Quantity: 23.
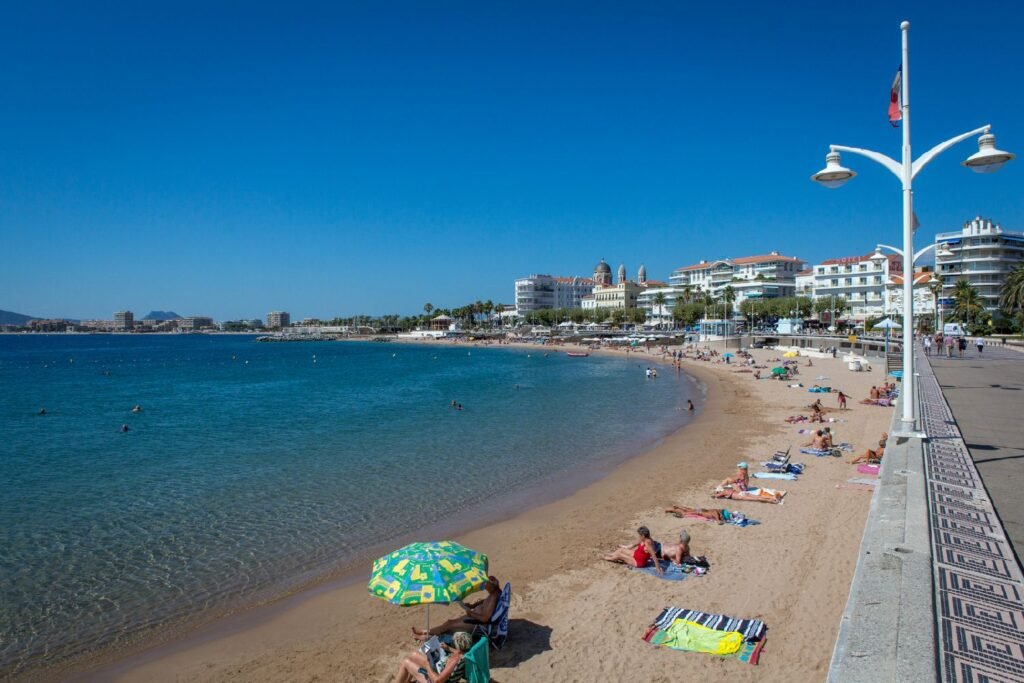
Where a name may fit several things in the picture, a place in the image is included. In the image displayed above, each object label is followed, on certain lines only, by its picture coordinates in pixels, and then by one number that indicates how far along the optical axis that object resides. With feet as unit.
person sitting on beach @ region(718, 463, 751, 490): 45.67
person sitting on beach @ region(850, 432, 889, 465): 50.50
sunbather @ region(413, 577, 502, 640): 24.53
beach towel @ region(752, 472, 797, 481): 48.32
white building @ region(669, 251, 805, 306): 369.09
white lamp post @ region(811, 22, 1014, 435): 32.07
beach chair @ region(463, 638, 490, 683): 20.98
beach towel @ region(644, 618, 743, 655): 22.99
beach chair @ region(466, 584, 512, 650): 24.49
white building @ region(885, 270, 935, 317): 250.08
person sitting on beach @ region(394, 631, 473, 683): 20.74
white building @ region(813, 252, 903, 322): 291.38
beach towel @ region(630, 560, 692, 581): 30.58
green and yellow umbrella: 22.99
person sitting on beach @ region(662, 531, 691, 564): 31.83
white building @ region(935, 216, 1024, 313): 265.54
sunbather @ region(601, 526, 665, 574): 31.91
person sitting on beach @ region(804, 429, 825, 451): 58.34
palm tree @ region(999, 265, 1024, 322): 170.81
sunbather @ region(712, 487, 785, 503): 42.70
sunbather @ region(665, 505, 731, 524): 38.91
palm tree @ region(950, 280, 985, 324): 207.06
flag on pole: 33.65
